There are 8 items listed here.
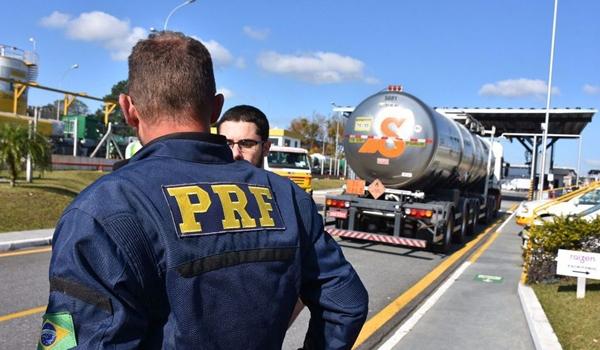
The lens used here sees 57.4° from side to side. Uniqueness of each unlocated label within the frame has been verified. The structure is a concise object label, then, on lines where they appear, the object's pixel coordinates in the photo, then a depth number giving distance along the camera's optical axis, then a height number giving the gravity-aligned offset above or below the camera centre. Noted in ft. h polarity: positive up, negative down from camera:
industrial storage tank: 102.94 +14.33
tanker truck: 37.06 -0.55
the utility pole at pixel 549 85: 96.70 +15.94
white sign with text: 23.70 -3.83
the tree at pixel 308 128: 236.63 +14.22
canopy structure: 111.10 +12.15
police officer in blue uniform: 4.21 -0.78
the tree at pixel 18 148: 47.55 -0.25
